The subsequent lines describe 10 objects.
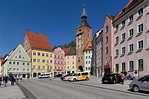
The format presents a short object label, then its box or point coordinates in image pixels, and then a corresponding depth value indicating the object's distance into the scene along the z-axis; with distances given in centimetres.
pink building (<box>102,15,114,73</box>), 2609
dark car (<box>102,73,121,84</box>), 1627
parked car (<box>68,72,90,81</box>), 2311
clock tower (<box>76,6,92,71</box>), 5467
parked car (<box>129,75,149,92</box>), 998
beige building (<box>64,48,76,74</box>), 5962
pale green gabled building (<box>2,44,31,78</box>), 4479
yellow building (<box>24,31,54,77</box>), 4969
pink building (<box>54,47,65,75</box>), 5534
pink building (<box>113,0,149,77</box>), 1866
